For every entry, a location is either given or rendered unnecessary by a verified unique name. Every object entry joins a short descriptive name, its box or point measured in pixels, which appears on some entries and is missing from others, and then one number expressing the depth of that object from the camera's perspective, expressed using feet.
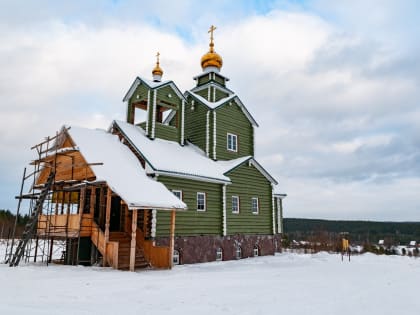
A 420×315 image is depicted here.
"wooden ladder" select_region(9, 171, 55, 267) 41.93
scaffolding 44.47
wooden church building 44.75
